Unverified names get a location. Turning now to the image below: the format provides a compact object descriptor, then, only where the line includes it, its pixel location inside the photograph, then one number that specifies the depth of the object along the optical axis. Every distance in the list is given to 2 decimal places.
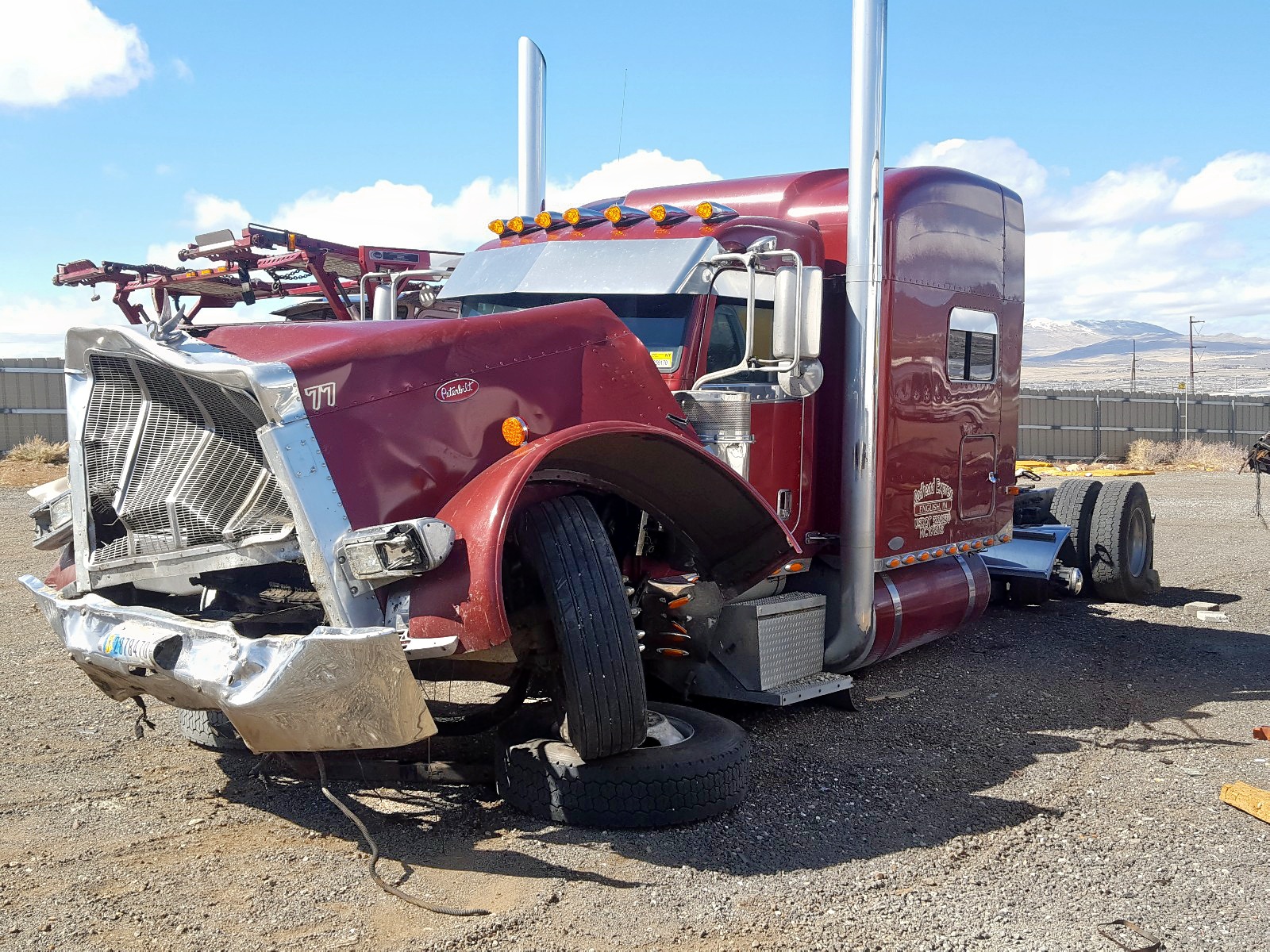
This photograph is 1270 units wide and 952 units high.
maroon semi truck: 3.54
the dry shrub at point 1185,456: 26.36
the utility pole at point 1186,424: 29.21
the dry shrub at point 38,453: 19.97
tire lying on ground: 4.08
